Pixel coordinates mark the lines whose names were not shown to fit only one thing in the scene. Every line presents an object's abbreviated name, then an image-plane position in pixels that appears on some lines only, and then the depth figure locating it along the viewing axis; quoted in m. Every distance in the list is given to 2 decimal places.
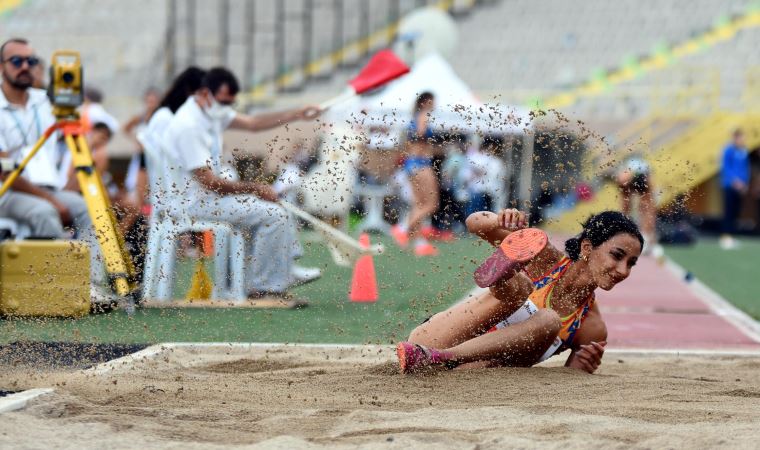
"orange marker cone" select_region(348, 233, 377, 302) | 18.47
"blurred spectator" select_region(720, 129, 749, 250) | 43.37
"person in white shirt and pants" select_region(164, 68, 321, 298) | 17.58
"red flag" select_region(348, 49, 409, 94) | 17.41
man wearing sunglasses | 17.67
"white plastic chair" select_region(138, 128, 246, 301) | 17.75
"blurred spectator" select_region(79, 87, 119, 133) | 25.12
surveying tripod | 16.23
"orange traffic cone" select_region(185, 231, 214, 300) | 18.17
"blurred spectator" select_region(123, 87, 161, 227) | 30.37
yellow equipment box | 15.75
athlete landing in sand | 11.01
